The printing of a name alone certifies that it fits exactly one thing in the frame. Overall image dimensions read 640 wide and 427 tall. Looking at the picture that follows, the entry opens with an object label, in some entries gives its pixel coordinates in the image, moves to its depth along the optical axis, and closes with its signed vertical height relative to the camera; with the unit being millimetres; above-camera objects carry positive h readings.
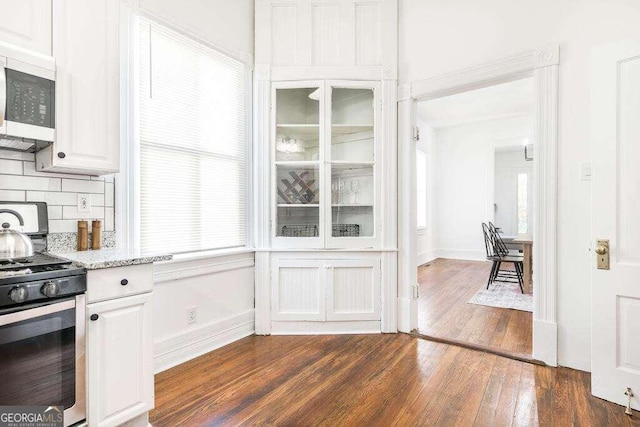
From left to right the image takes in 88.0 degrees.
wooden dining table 4701 -715
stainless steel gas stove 1310 -515
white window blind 2490 +575
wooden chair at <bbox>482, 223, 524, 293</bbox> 4949 -702
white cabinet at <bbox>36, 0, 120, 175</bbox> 1772 +696
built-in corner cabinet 3209 +355
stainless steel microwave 1571 +565
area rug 4129 -1151
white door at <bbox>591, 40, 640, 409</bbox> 1988 -22
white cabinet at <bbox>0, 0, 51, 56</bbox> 1603 +942
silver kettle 1540 -154
